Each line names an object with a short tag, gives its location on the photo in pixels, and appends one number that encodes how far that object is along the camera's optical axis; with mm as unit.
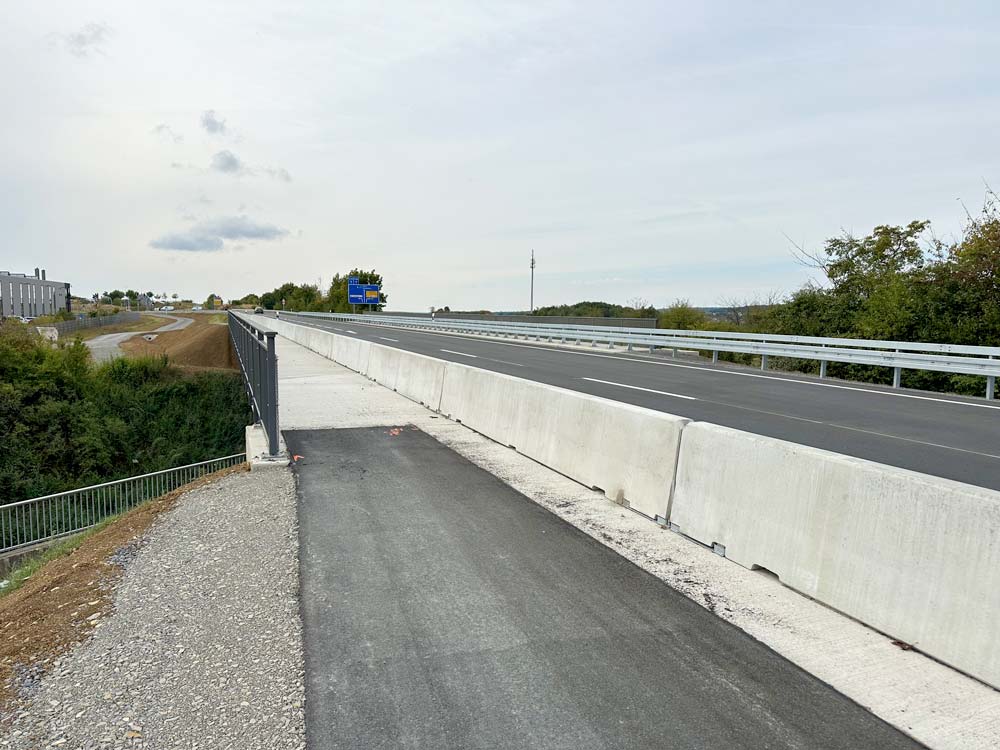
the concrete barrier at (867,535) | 3734
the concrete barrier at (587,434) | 6438
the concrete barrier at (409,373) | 13227
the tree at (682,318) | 36088
